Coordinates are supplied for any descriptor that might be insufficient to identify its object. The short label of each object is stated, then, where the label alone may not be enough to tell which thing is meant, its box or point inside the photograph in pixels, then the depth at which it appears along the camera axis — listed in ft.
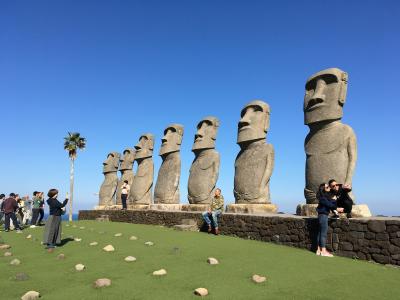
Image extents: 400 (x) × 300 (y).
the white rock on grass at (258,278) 21.30
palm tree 123.13
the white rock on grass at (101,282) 20.15
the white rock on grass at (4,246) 33.54
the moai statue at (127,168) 81.10
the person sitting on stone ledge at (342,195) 29.71
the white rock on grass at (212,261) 25.60
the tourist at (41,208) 60.02
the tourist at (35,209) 59.36
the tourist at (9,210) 49.44
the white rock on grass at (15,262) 26.25
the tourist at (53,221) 32.76
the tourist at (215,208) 42.38
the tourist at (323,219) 29.30
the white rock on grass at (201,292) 18.80
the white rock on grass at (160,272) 22.54
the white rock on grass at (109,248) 30.91
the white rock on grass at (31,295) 17.97
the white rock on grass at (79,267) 24.09
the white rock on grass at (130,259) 26.78
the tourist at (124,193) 66.85
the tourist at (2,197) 58.00
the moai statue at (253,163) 44.60
